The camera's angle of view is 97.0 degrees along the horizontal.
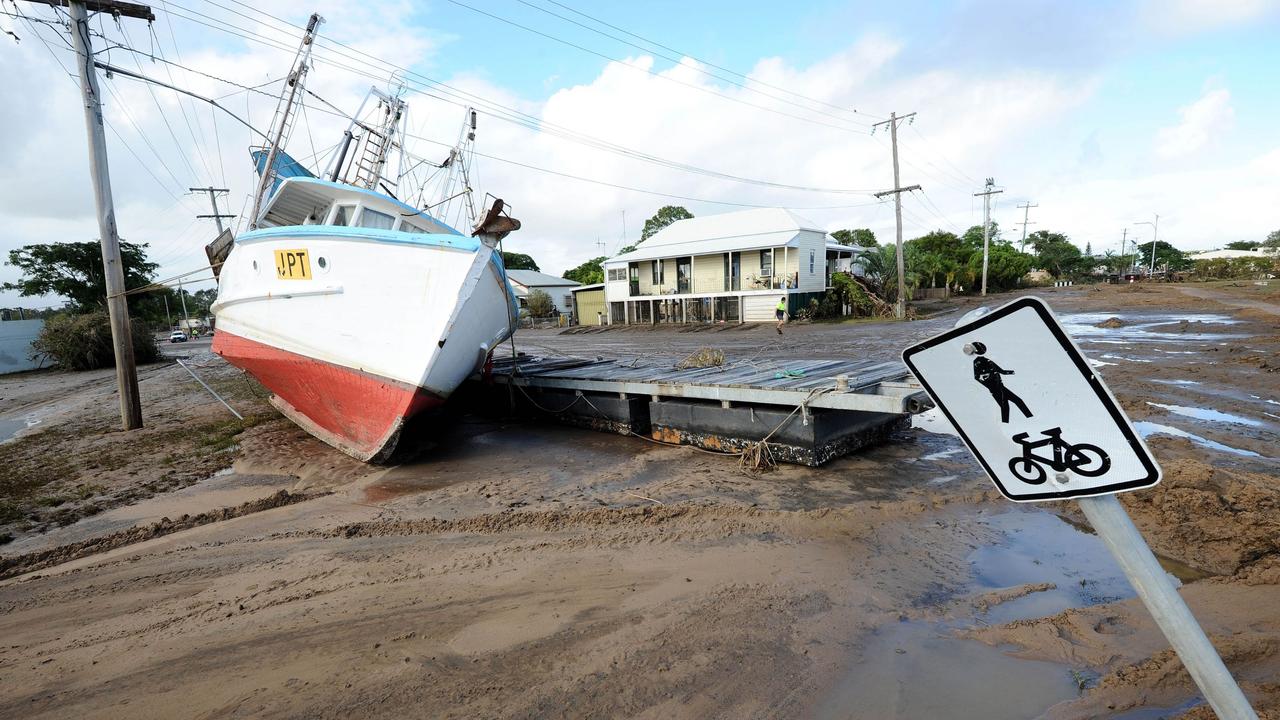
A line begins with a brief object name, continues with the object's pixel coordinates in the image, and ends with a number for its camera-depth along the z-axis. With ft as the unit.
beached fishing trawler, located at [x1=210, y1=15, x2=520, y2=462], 21.97
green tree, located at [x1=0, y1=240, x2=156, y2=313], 117.91
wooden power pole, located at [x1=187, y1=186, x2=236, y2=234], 113.88
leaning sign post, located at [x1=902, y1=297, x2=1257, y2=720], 3.81
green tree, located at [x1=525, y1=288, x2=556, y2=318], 136.87
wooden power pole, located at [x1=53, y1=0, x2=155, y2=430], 30.01
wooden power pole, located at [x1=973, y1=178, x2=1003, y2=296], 131.36
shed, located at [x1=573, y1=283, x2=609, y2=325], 120.16
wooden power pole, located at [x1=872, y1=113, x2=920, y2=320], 85.56
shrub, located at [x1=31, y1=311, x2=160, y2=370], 76.33
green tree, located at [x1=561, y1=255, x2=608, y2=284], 169.35
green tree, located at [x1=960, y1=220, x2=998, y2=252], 203.60
